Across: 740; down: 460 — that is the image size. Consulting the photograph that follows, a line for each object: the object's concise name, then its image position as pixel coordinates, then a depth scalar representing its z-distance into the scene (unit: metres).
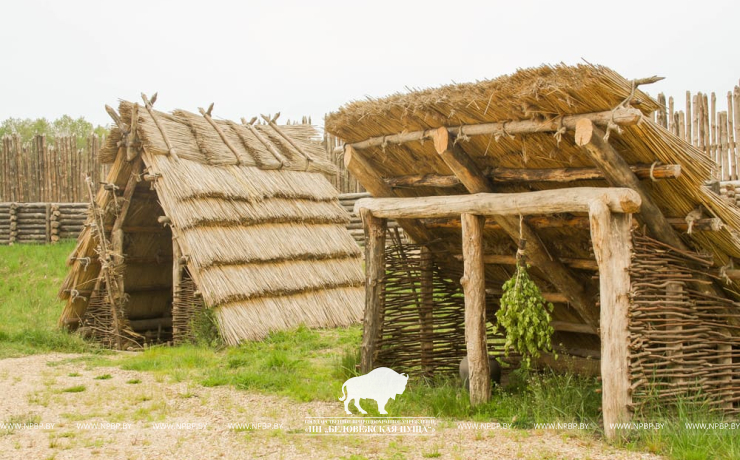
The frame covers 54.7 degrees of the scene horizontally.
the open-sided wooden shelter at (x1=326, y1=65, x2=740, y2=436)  5.13
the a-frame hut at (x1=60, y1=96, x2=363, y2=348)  9.83
